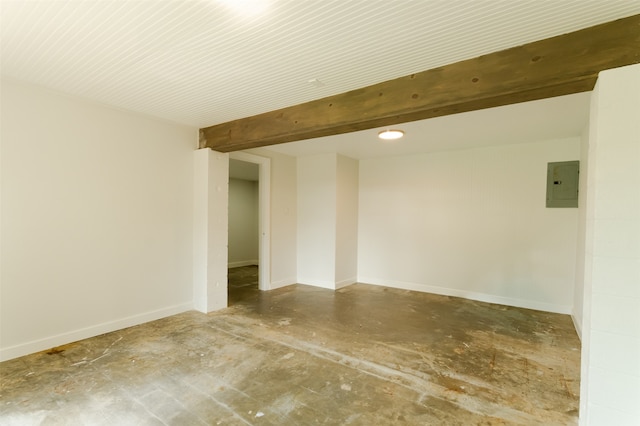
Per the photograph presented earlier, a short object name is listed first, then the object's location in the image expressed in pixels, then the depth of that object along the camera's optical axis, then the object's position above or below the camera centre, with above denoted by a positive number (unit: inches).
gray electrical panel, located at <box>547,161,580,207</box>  159.5 +13.3
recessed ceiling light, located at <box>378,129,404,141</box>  147.5 +36.1
